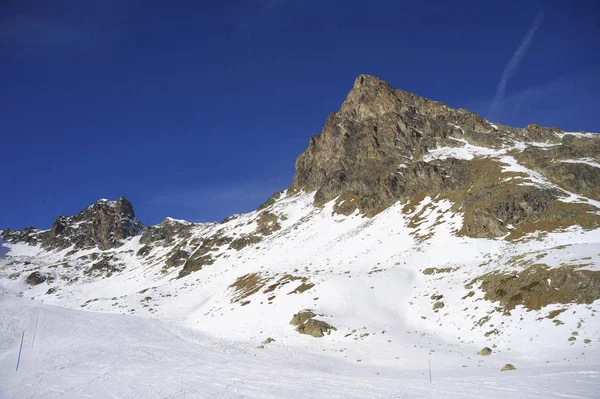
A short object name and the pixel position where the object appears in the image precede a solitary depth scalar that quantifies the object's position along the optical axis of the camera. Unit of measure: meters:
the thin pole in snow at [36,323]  32.05
